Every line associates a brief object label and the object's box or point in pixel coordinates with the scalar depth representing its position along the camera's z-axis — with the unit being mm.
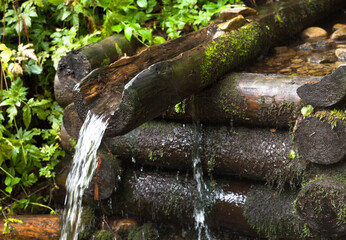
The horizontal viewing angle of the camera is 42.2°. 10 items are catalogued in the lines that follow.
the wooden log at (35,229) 4133
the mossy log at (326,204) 2863
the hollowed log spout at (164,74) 2881
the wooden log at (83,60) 3852
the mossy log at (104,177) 3834
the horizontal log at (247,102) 3346
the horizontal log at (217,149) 3359
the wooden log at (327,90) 2795
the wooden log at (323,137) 2900
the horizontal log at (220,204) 3334
